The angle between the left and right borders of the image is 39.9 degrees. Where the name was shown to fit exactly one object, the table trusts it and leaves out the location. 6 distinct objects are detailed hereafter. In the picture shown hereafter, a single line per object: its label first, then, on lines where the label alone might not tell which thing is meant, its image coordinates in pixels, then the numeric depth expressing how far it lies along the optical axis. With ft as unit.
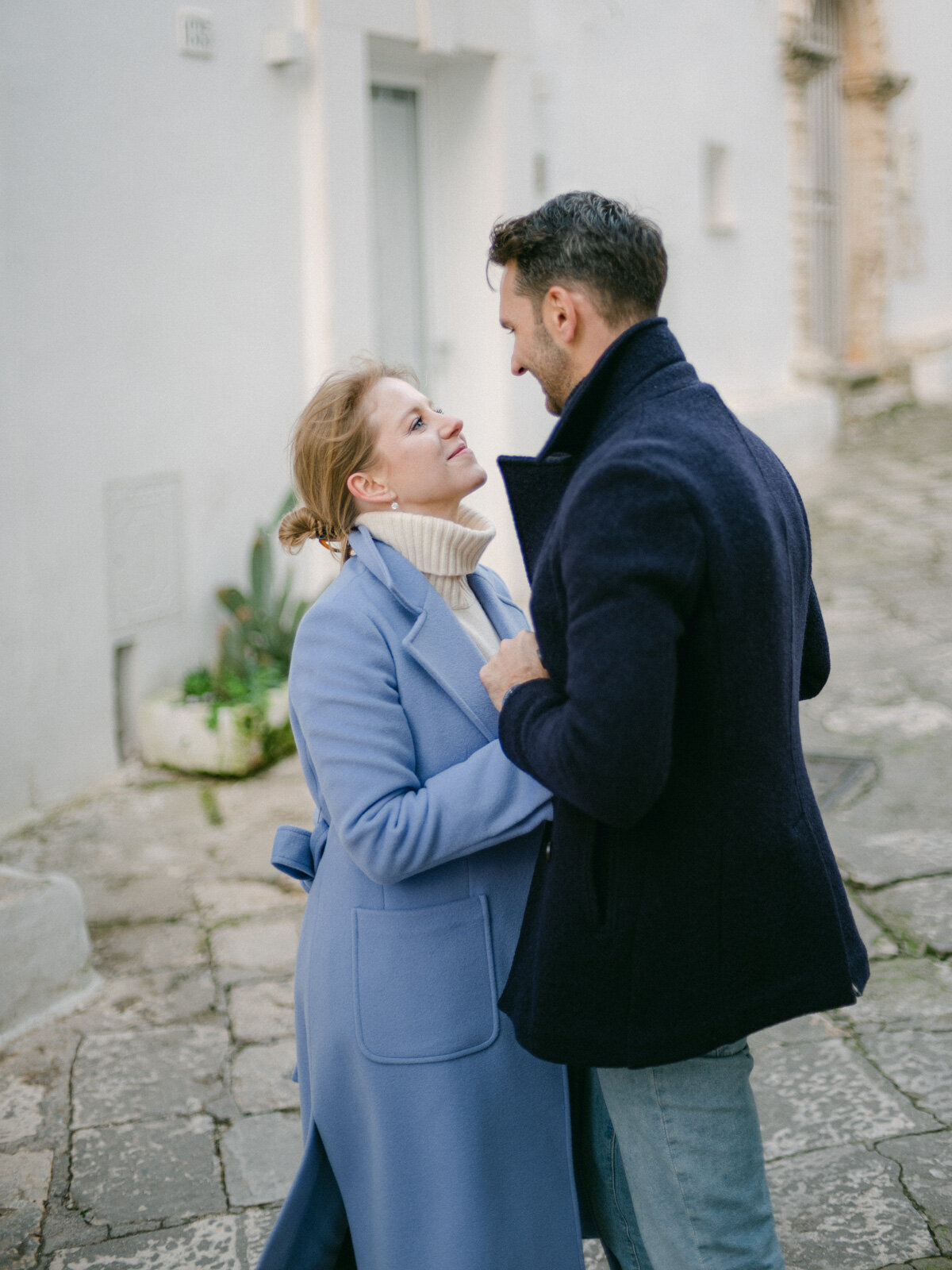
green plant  16.60
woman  5.71
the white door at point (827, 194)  39.19
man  4.62
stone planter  15.96
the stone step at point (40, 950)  10.52
